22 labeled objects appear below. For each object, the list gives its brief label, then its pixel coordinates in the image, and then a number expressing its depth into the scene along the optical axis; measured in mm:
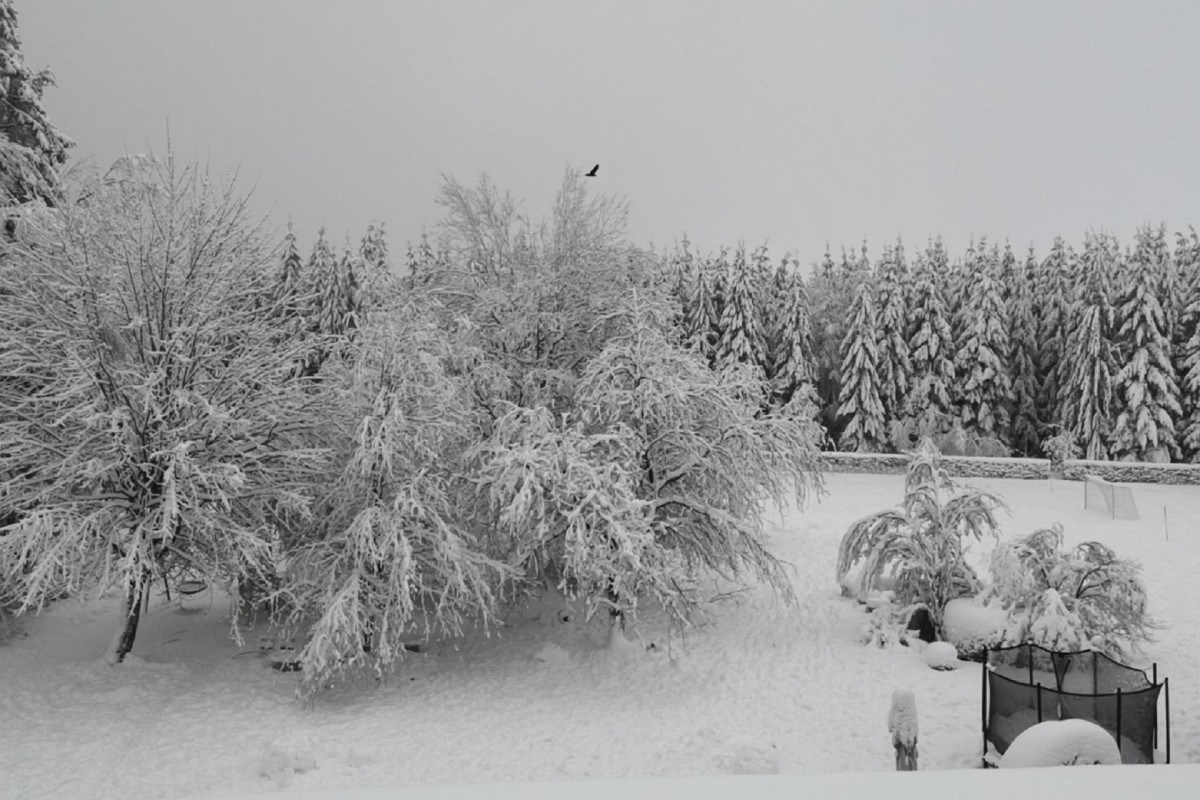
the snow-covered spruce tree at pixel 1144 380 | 33094
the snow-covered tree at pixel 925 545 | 15742
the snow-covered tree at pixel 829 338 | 43281
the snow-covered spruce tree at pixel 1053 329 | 38406
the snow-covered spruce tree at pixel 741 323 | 40656
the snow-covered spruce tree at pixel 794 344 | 39312
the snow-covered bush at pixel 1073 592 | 12711
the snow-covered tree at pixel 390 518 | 13648
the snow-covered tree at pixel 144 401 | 13242
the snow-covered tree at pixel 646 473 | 14086
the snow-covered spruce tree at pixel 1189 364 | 33250
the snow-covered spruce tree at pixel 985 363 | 37281
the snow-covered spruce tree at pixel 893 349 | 38875
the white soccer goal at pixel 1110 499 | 24312
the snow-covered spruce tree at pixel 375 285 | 17781
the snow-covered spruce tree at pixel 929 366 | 38094
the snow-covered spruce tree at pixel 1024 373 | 39031
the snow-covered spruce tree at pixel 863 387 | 38250
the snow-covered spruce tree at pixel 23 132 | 15859
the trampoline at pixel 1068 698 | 8859
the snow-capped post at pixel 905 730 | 9430
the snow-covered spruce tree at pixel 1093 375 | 34344
